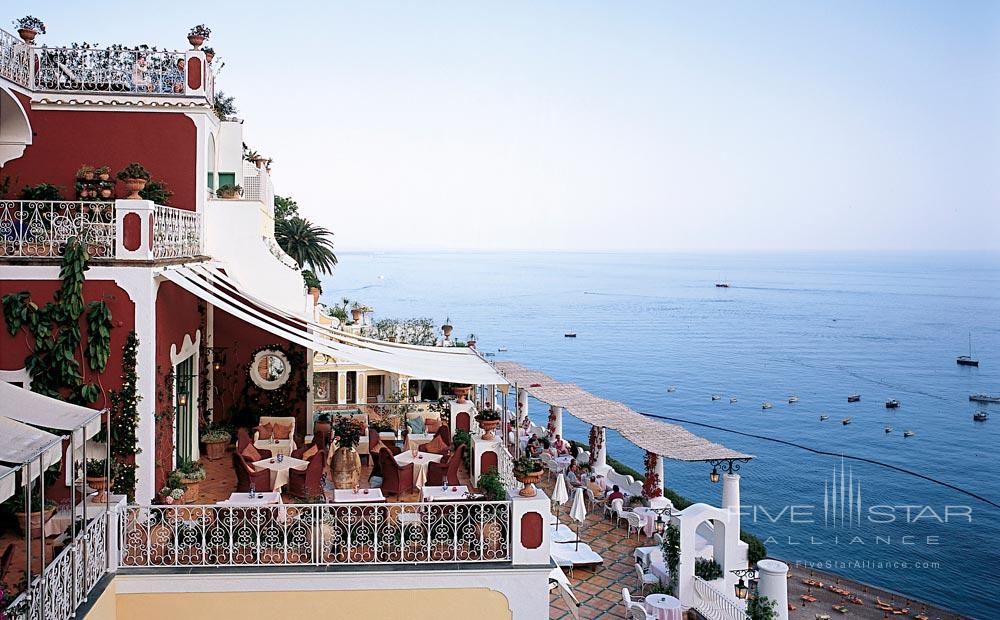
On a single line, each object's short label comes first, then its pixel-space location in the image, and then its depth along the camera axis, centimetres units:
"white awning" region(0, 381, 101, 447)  715
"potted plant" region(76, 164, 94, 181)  1101
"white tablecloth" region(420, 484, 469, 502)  1076
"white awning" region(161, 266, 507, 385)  1098
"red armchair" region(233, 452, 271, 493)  1171
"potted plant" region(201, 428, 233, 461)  1496
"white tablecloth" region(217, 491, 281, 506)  1028
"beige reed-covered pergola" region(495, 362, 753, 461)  1666
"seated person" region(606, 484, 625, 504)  1739
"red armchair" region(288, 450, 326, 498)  1163
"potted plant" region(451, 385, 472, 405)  1538
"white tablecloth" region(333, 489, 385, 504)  1060
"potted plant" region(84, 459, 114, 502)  912
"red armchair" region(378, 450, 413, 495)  1248
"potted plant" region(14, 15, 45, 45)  1216
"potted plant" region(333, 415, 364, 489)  1216
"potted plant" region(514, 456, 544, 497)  939
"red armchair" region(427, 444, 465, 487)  1214
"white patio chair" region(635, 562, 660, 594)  1383
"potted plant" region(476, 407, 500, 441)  1198
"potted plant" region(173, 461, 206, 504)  1110
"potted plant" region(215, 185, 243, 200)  1456
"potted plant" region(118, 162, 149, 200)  1034
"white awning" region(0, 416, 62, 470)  584
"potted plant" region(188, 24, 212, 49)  1288
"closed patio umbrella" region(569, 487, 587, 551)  1520
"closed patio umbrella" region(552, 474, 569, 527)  1486
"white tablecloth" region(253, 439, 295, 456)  1385
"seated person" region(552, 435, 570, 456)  2191
